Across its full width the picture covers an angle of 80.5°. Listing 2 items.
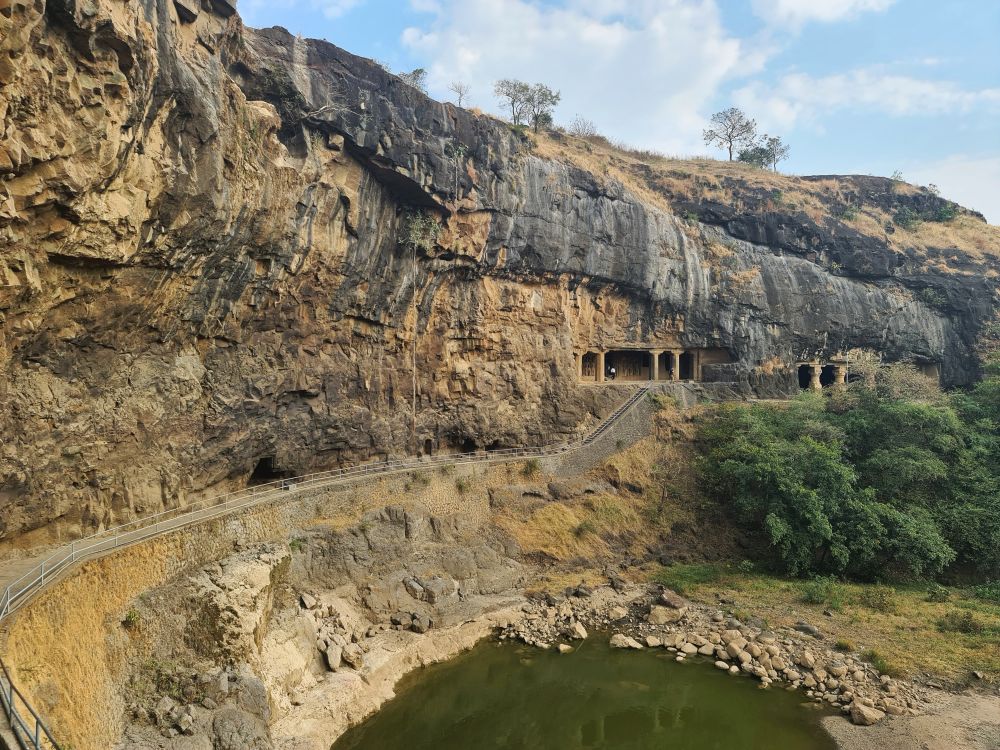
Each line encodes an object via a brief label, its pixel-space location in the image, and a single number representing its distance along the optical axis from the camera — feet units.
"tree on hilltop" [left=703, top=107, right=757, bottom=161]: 185.88
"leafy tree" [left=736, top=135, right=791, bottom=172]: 181.88
